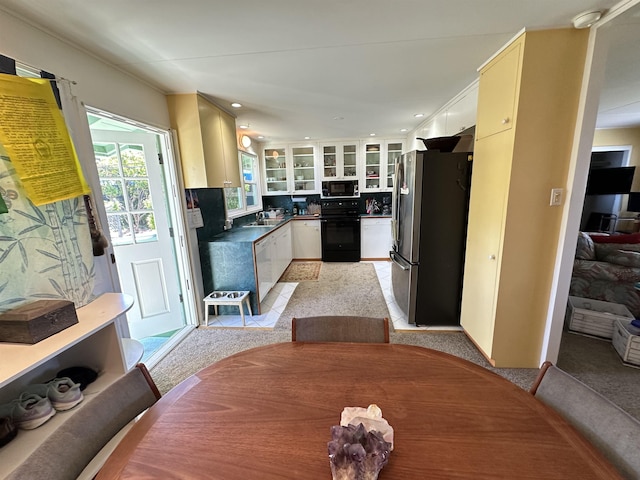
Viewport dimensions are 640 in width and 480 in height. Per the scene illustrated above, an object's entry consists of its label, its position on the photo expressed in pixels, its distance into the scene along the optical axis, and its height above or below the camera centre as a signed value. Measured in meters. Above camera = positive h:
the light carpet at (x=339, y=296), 2.99 -1.40
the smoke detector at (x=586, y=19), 1.41 +0.89
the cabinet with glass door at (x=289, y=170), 5.02 +0.39
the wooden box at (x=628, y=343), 1.97 -1.26
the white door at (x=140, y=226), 2.29 -0.29
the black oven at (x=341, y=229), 4.73 -0.73
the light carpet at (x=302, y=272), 4.13 -1.38
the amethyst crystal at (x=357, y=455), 0.58 -0.61
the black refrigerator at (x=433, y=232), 2.33 -0.44
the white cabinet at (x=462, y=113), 2.33 +0.69
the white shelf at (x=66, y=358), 0.95 -0.78
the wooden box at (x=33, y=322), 1.06 -0.51
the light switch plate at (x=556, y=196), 1.72 -0.10
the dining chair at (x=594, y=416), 0.67 -0.68
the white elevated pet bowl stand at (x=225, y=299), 2.71 -1.11
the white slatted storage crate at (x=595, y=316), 2.32 -1.21
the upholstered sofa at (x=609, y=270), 2.35 -0.82
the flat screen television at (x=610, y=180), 4.15 -0.02
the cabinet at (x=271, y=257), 3.03 -0.92
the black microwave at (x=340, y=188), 4.90 +0.00
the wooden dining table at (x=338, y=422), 0.65 -0.68
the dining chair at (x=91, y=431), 0.64 -0.67
